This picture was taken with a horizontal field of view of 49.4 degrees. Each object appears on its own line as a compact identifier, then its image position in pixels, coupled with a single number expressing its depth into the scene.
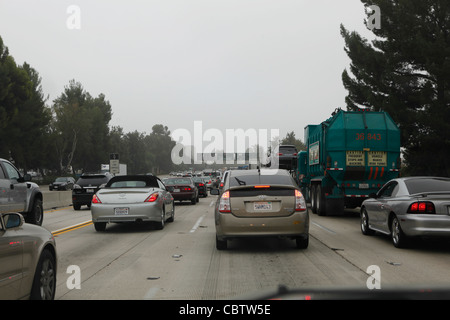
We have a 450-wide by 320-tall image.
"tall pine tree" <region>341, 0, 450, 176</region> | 26.39
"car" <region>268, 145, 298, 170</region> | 35.68
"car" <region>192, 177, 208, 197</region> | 36.28
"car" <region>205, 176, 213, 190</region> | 49.77
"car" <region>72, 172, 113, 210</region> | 23.17
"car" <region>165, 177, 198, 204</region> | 26.22
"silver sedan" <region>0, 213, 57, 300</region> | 4.22
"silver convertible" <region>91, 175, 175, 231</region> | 12.74
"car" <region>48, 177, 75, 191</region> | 55.31
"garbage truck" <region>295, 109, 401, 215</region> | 16.45
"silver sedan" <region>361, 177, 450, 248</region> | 8.94
